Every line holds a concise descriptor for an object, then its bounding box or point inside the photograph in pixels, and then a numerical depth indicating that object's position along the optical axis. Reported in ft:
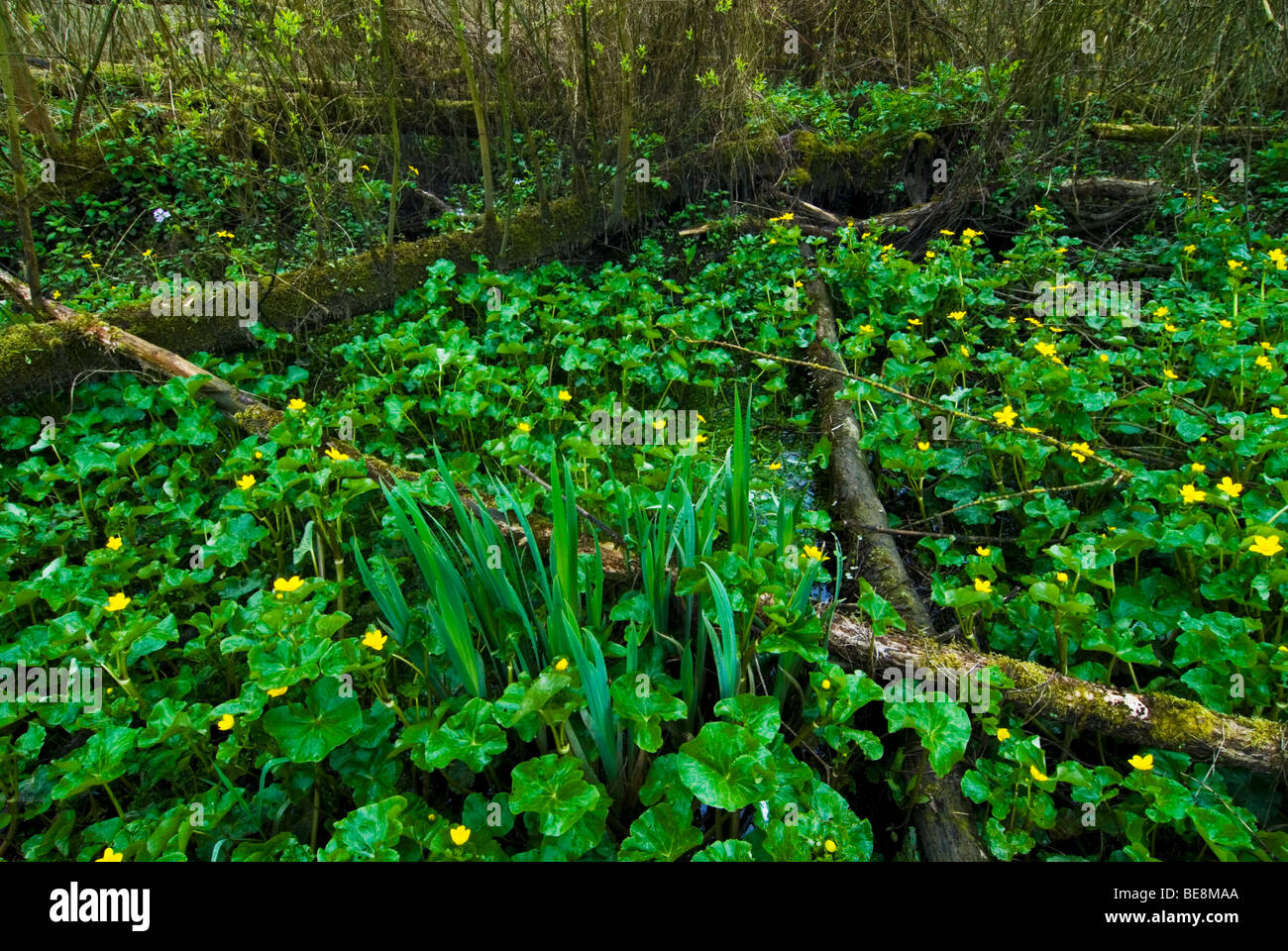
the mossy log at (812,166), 16.31
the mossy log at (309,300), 10.07
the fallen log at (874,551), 5.09
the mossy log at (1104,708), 5.22
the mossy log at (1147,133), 15.35
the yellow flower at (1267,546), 5.78
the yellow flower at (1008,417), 8.13
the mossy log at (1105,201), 14.78
